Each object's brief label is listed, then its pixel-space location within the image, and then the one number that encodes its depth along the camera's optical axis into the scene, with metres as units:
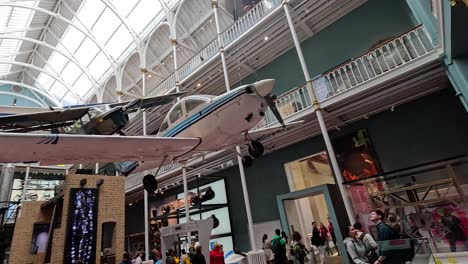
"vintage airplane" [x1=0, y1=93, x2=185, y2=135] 6.08
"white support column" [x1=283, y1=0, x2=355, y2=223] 6.77
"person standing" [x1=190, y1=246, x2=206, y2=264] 5.28
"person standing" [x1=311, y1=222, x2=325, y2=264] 8.38
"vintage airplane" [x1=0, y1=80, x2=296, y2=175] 4.97
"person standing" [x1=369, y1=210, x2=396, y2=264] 4.11
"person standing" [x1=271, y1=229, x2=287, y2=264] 7.09
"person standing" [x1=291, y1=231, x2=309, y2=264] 7.31
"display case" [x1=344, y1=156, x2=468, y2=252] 4.93
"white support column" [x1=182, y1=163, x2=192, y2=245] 10.65
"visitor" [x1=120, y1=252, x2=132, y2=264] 6.27
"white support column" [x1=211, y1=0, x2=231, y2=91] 10.52
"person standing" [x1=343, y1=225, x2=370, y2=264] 4.06
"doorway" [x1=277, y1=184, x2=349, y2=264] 7.57
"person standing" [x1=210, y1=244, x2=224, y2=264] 5.82
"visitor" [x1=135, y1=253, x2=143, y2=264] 9.37
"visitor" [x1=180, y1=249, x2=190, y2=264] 6.36
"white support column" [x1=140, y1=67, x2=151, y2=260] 12.60
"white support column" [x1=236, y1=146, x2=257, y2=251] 8.84
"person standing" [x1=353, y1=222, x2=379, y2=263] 4.09
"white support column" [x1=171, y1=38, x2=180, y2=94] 13.06
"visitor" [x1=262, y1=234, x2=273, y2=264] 8.90
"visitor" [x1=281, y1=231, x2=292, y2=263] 8.05
